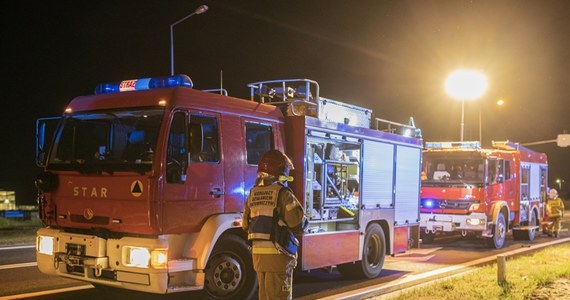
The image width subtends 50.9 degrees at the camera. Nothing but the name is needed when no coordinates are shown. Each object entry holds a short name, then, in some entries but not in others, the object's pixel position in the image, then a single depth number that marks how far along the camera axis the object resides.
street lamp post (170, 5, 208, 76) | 17.94
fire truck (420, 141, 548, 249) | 15.55
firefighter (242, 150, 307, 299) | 5.21
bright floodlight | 24.81
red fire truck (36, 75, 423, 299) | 6.45
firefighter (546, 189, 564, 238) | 19.77
